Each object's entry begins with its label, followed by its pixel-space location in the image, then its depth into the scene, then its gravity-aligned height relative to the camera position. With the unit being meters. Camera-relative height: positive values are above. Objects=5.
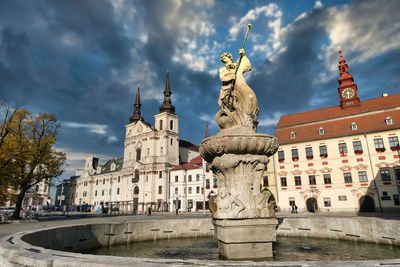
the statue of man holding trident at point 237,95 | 8.08 +3.28
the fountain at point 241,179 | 6.71 +0.57
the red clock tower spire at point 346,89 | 39.56 +16.72
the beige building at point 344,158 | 31.77 +5.22
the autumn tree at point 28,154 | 22.19 +4.46
